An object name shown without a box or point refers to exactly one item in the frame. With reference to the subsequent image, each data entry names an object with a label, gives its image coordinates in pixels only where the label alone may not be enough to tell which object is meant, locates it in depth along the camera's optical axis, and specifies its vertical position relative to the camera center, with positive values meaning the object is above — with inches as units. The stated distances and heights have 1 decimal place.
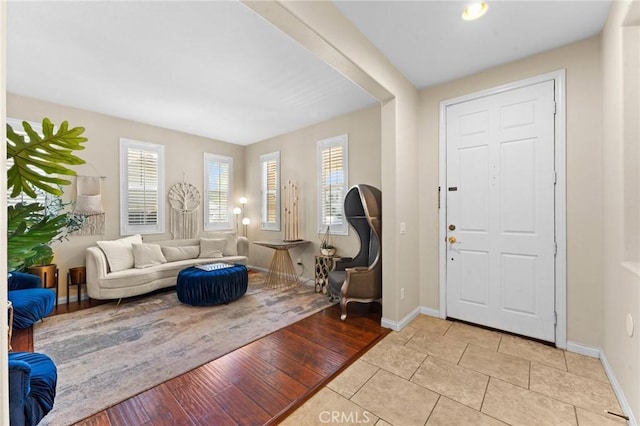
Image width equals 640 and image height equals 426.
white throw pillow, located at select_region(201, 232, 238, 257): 200.1 -23.4
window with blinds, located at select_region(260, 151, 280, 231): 212.2 +18.0
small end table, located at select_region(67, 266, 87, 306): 148.1 -35.0
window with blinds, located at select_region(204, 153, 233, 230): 217.3 +17.9
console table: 173.5 -37.7
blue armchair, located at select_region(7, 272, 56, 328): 103.4 -34.2
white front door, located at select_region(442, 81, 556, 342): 100.3 +1.0
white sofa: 142.1 -31.6
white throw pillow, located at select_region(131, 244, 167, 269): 159.9 -25.4
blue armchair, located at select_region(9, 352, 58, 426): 45.8 -33.4
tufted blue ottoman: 138.9 -38.1
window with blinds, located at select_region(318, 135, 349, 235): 171.3 +19.9
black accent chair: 125.0 -28.8
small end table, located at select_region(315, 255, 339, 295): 164.2 -34.7
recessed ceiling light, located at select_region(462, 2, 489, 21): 79.4 +60.4
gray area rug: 76.2 -48.8
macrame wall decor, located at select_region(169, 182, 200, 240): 197.8 +3.0
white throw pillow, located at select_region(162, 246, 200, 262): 179.5 -26.6
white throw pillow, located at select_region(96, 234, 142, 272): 150.2 -22.7
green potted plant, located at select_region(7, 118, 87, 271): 31.1 +4.3
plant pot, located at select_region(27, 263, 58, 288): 134.0 -29.6
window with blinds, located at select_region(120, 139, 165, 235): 174.4 +17.0
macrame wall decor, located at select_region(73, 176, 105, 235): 155.9 +5.1
